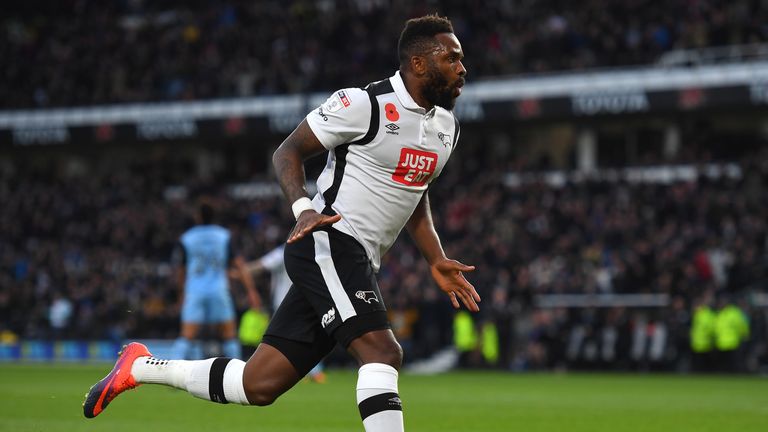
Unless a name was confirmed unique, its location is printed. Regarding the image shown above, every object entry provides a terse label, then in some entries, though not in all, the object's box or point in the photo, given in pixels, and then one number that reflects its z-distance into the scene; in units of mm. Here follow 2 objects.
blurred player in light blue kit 26266
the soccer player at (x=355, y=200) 10422
